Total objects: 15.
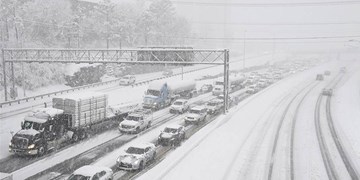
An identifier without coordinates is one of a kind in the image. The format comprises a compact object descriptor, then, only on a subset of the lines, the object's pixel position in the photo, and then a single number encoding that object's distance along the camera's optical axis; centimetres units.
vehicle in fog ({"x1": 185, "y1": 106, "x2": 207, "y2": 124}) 4222
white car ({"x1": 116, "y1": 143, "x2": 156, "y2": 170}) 2631
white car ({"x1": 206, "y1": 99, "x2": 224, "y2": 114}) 4910
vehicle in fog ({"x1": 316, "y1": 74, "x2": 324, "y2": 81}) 9794
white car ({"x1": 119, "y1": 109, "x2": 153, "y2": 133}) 3697
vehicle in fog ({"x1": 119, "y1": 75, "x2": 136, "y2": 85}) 7306
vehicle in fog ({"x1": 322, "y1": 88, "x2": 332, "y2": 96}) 7112
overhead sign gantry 4670
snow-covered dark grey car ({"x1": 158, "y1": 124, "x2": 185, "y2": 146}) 3347
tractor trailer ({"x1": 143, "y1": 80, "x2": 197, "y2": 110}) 5022
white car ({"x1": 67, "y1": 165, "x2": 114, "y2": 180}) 2166
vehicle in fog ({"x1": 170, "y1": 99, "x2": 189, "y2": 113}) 4838
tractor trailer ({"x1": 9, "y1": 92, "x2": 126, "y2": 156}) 2927
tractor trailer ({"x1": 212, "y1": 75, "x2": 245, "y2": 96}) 6556
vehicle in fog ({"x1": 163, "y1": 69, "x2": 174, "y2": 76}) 9376
